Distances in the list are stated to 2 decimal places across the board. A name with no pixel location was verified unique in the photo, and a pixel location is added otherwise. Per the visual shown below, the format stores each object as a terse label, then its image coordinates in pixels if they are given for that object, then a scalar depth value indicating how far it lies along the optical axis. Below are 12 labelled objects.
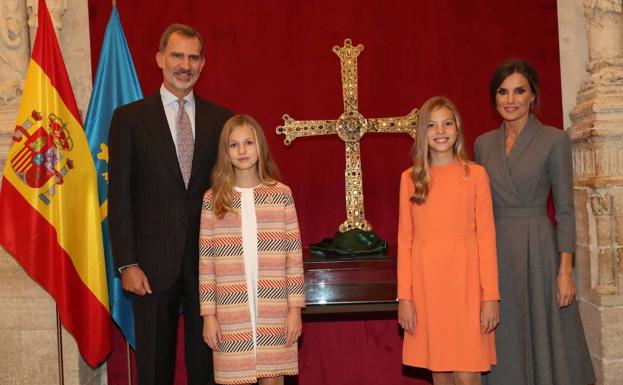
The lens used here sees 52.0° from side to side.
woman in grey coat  2.73
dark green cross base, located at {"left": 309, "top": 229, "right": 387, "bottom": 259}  3.28
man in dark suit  2.78
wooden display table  3.16
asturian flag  3.53
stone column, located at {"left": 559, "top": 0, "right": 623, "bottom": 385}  3.53
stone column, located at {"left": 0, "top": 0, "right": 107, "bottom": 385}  3.58
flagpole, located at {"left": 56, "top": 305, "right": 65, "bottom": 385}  3.37
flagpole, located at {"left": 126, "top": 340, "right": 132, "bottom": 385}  3.67
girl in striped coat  2.56
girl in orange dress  2.62
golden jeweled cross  3.72
